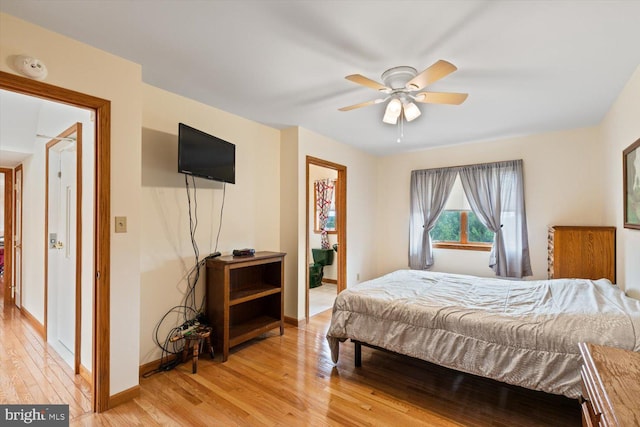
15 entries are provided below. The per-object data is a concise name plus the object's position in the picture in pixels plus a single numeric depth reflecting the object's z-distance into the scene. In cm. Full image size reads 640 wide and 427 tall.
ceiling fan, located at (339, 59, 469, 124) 189
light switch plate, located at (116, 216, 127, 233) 205
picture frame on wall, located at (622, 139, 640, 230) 226
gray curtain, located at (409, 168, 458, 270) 456
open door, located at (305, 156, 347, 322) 449
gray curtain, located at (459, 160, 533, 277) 397
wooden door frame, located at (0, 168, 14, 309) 438
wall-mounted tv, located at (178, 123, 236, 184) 245
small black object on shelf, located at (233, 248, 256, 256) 304
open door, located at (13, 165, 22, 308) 404
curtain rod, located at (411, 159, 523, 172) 411
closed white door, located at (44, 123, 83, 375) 232
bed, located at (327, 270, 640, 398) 173
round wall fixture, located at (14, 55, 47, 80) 166
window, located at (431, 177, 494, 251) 439
